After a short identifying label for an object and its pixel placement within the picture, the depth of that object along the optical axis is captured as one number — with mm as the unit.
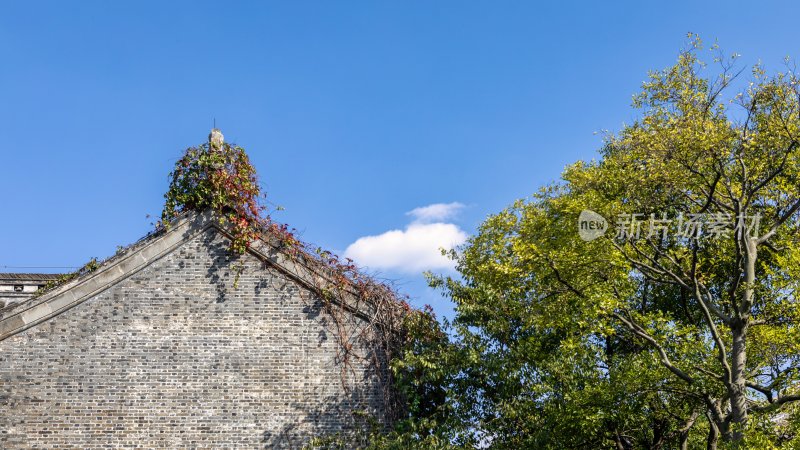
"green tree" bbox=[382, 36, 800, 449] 14219
